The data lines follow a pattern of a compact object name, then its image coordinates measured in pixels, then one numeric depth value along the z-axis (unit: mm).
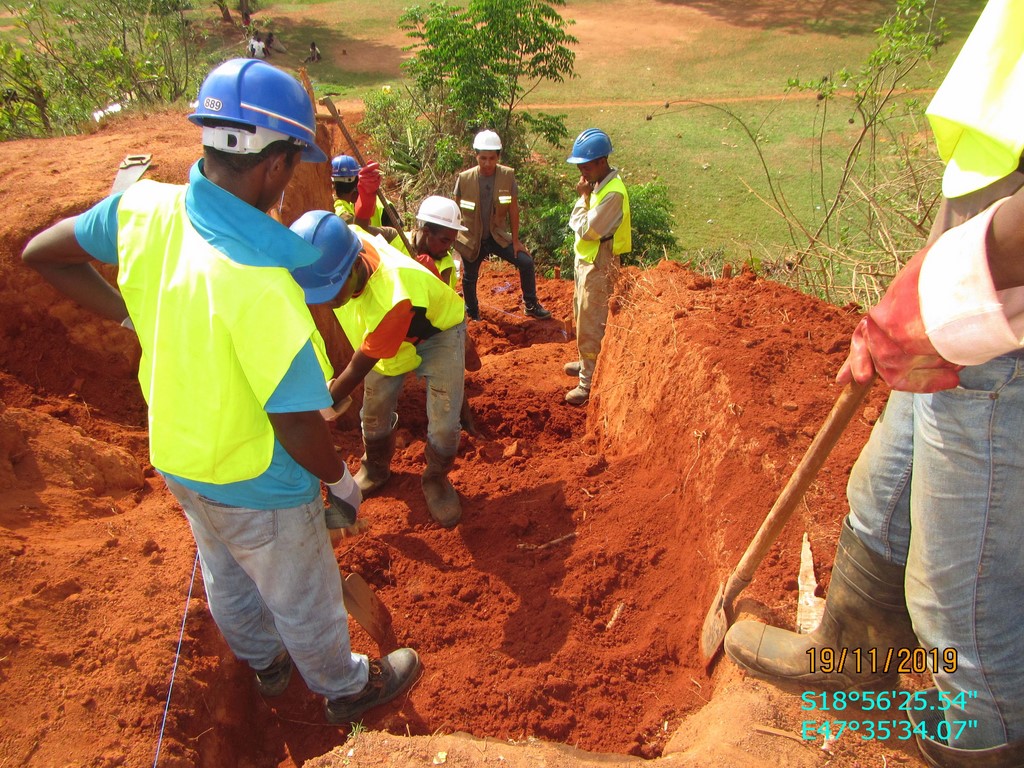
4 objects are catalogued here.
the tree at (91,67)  8469
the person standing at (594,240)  5121
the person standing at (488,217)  7039
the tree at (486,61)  10188
